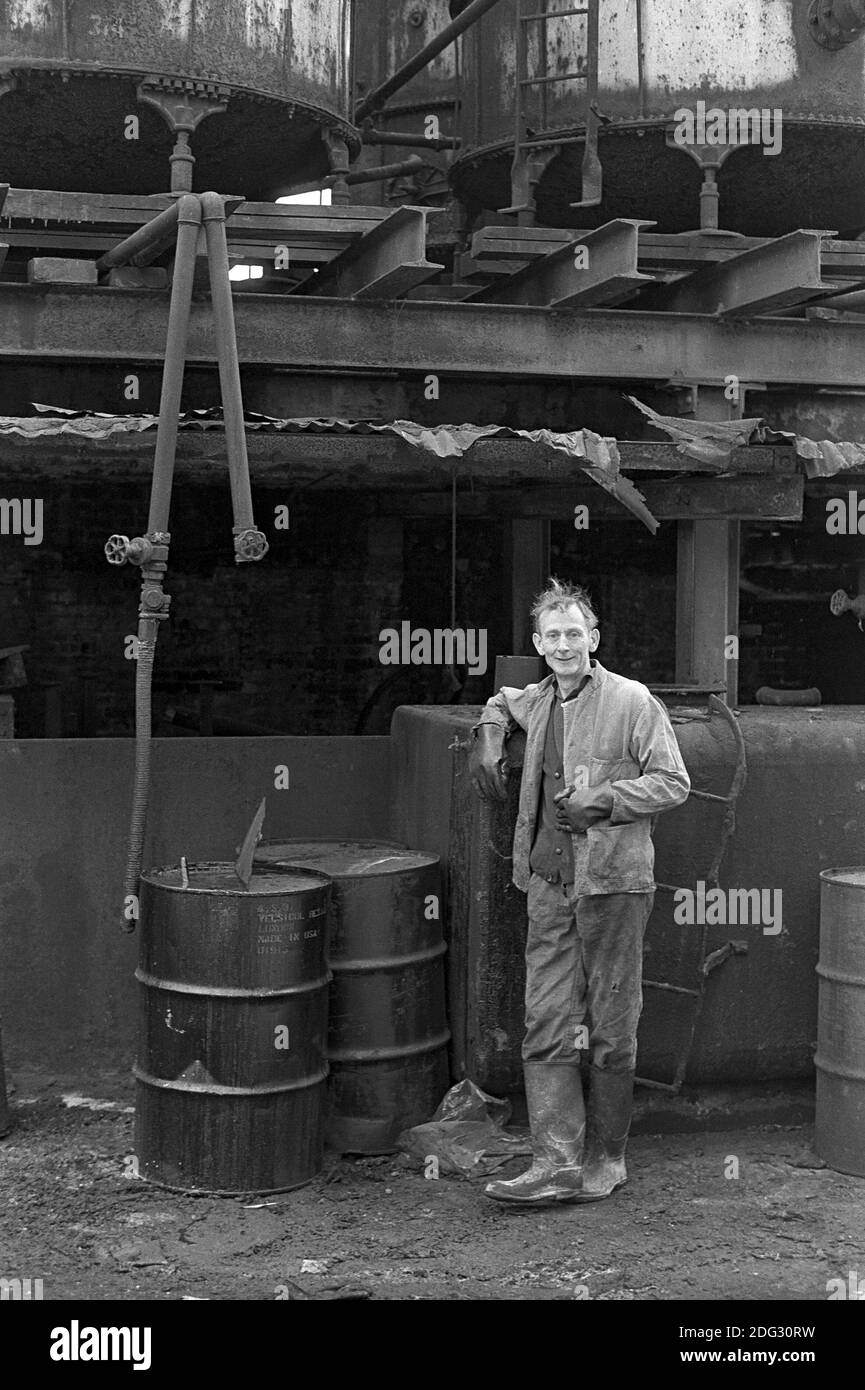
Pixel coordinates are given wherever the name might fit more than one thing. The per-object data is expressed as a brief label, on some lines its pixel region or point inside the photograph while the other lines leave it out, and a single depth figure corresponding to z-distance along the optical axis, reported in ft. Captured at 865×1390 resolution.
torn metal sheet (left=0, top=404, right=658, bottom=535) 23.11
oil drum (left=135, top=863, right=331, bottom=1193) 19.12
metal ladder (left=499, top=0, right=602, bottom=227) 27.89
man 18.49
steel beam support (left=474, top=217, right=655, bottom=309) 24.77
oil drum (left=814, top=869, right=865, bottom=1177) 20.16
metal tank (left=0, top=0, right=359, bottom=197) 24.38
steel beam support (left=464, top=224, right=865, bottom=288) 26.78
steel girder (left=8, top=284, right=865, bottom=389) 25.20
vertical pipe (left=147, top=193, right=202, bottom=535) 20.20
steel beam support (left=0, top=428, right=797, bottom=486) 23.35
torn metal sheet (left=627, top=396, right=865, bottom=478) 24.71
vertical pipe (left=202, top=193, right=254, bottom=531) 20.17
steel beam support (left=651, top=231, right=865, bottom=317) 25.04
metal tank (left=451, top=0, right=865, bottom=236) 27.02
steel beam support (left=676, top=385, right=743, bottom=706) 27.73
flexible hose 20.11
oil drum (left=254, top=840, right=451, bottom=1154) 20.62
